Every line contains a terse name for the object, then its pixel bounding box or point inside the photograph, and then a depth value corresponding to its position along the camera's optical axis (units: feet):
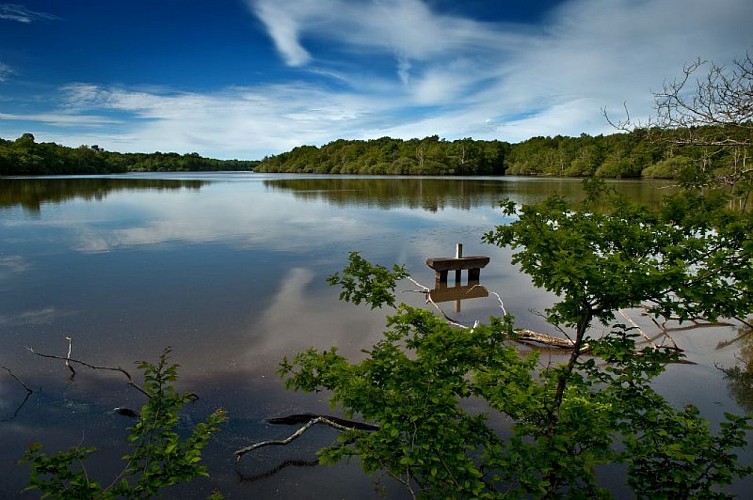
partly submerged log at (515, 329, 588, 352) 32.32
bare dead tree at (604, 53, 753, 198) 20.75
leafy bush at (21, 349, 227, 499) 10.04
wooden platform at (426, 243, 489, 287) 49.26
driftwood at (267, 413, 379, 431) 23.35
